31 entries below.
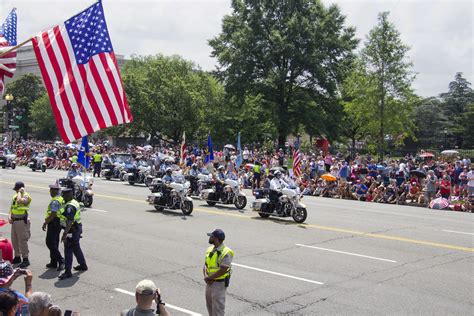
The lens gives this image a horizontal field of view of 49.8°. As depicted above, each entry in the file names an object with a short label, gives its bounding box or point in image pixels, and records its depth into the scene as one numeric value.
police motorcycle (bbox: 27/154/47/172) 39.66
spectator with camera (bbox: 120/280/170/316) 4.91
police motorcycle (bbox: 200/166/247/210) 20.20
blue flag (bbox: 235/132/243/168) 31.38
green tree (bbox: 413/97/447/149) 73.38
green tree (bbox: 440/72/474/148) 80.06
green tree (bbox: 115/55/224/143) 52.72
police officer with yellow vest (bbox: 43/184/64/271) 10.52
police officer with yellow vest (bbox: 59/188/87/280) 9.97
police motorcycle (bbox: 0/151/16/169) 42.00
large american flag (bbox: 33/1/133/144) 7.93
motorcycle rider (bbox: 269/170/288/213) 17.75
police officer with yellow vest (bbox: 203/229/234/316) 6.85
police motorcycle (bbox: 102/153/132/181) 32.88
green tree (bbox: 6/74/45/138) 89.50
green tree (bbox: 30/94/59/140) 76.12
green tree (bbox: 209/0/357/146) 47.53
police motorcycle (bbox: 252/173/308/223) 17.05
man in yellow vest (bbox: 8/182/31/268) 10.95
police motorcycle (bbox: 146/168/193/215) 18.33
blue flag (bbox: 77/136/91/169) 12.65
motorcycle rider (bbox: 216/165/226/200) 20.77
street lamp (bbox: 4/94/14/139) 30.25
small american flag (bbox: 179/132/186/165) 22.63
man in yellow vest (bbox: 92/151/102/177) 34.44
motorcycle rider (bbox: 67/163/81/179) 20.19
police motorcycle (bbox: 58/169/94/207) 19.56
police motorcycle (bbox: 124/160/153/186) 29.44
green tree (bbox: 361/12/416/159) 33.94
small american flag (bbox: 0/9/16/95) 8.26
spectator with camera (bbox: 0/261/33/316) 5.34
